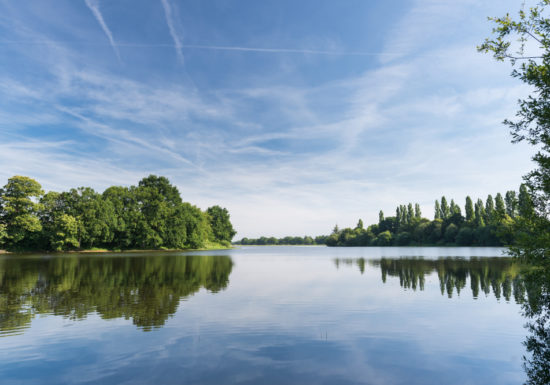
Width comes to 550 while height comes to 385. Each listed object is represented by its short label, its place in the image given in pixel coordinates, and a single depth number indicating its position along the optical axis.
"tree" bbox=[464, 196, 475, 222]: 147.62
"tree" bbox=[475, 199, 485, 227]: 131.59
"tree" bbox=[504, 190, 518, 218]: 134.88
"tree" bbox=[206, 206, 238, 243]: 175.38
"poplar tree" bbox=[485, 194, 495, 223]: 140.66
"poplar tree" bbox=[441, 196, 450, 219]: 165.75
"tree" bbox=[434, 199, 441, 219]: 173.55
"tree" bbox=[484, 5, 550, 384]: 14.03
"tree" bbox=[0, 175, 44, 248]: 78.81
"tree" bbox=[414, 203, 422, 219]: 185.86
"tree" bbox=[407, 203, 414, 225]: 185.77
